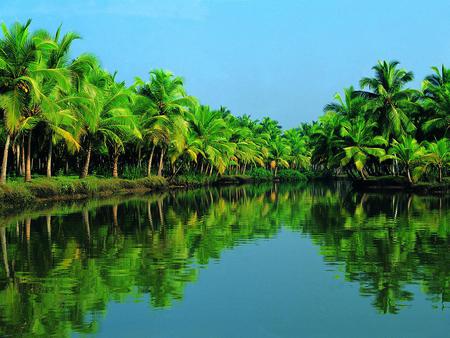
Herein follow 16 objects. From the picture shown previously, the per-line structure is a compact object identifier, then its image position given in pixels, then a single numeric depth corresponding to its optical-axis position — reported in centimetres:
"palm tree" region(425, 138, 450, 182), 3722
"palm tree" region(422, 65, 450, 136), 4088
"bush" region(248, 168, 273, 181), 7088
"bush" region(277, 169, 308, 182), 7850
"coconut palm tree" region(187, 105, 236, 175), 4956
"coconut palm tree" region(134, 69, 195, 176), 4059
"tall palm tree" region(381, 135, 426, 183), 3872
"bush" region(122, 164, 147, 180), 4069
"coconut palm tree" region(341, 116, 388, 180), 4272
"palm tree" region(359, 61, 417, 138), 4306
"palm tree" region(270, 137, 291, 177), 7588
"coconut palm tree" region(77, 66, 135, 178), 2941
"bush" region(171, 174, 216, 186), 4871
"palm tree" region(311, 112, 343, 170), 4625
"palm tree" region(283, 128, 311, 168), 8374
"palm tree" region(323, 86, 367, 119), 4625
